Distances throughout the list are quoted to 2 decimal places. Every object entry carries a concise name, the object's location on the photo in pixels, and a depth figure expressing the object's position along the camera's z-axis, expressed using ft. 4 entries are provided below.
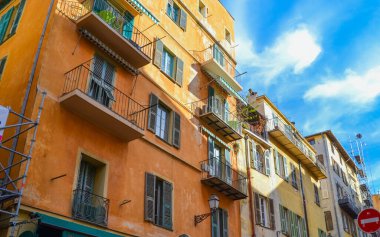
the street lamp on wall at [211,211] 53.62
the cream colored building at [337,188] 119.24
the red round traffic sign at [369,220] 32.22
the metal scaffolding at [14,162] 34.64
